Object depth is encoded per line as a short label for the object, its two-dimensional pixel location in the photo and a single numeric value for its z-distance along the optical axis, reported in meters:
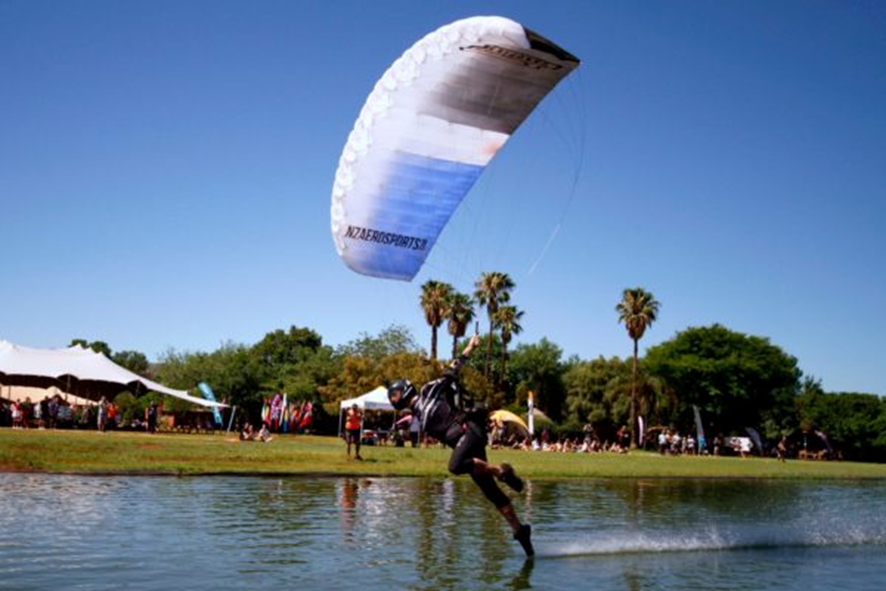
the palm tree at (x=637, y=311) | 83.44
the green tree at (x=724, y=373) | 86.12
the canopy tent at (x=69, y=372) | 47.44
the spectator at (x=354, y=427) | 29.59
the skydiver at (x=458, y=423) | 10.94
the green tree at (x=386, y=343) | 84.62
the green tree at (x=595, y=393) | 96.94
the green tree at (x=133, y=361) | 148.75
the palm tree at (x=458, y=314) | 79.94
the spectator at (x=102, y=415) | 44.81
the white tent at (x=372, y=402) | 48.16
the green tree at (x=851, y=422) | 91.61
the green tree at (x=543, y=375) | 110.38
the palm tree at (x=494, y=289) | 80.44
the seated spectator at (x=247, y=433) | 46.00
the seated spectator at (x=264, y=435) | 45.34
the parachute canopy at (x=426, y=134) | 14.57
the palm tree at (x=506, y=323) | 88.06
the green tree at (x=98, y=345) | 150.00
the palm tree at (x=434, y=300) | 79.69
